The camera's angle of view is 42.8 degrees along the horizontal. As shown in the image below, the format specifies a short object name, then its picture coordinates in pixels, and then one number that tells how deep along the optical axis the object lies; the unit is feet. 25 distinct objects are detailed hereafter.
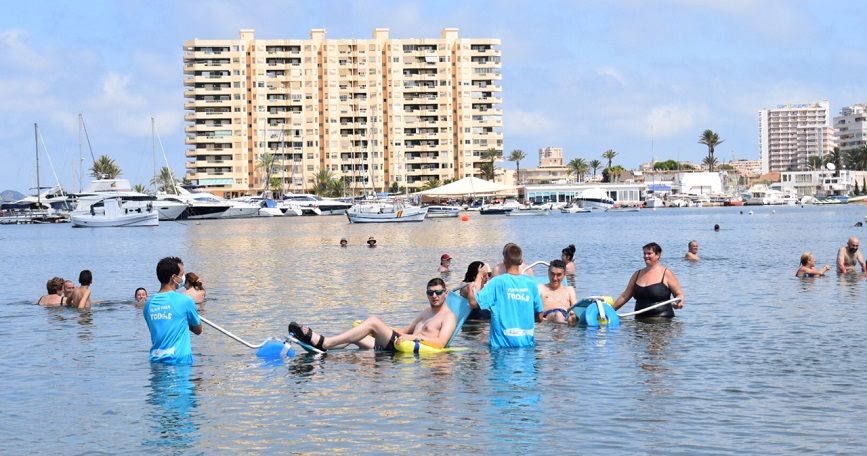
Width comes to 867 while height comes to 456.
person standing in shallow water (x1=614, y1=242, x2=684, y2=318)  63.41
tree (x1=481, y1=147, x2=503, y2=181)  583.58
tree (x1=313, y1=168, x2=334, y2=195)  563.48
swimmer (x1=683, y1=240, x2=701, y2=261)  122.11
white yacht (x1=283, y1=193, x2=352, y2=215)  492.13
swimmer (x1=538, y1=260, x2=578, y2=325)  64.49
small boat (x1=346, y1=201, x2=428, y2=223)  339.16
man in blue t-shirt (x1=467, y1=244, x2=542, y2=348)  50.26
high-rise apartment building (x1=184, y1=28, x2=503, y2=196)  570.05
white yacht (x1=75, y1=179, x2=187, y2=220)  368.07
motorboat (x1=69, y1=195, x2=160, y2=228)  327.88
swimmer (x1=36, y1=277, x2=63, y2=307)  84.23
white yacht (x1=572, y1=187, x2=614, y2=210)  531.50
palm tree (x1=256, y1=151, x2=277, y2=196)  548.72
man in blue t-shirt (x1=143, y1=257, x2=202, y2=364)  46.45
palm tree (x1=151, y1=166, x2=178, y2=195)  515.58
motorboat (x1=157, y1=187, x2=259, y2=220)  414.51
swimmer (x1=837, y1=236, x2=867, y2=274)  95.96
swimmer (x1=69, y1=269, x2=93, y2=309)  82.12
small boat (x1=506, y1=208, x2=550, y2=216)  452.06
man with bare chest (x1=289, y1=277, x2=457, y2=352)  53.93
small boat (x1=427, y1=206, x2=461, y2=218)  418.51
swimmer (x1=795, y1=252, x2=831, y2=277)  96.68
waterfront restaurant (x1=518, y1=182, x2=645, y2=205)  595.47
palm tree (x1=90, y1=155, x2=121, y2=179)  576.61
